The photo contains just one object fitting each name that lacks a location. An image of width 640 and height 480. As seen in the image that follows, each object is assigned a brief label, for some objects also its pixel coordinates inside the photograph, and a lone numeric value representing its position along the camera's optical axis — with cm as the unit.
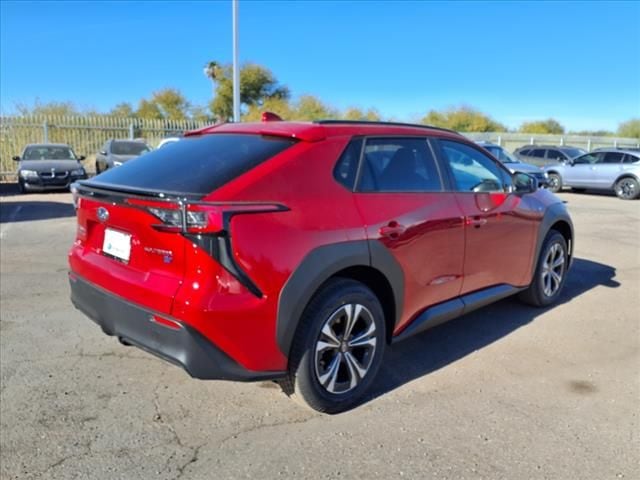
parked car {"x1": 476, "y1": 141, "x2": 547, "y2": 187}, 1579
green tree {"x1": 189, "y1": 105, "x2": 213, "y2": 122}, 4093
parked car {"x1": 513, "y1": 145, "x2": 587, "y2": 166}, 2060
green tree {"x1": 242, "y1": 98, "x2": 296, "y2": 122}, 3662
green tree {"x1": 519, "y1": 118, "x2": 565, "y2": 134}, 5497
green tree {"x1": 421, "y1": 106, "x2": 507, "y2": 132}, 4844
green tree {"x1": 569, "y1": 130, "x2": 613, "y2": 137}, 5592
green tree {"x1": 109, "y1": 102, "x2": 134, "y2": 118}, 4116
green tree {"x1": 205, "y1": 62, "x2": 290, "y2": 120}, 4334
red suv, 261
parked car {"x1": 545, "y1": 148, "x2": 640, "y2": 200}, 1673
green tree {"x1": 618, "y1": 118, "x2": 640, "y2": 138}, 5241
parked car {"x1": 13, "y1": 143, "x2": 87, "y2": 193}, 1426
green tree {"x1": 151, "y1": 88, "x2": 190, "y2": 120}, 4606
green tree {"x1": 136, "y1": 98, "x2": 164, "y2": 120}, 4481
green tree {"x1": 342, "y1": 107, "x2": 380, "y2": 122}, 3822
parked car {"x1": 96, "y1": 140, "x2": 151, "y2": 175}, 1573
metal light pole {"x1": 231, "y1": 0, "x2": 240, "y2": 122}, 1686
